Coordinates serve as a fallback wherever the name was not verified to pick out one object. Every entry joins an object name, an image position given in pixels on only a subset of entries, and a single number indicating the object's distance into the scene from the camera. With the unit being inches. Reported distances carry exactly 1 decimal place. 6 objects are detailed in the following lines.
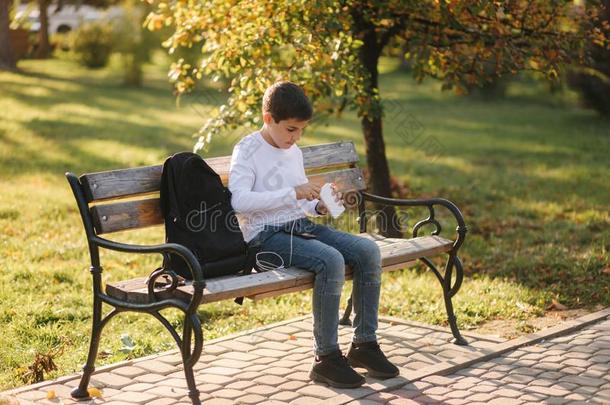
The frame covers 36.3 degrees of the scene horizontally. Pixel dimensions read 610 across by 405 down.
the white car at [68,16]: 1370.6
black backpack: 180.7
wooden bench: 167.5
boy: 185.0
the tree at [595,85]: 612.1
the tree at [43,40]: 1053.7
